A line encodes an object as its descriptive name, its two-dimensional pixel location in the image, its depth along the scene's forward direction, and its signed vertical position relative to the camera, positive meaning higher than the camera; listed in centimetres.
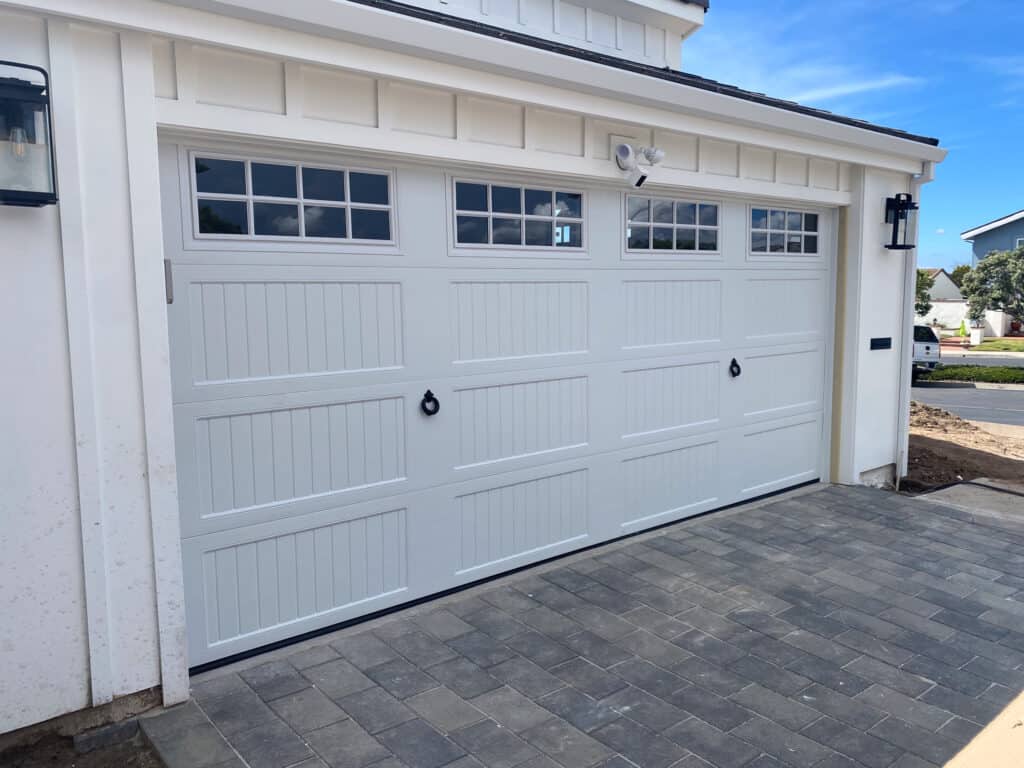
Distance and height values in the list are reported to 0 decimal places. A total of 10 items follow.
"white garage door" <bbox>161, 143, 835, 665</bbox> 337 -35
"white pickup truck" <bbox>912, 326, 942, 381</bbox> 1866 -113
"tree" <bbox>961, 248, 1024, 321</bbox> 2941 +102
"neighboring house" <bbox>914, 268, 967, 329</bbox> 3806 -24
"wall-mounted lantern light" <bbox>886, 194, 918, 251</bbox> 641 +82
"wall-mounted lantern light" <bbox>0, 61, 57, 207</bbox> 250 +62
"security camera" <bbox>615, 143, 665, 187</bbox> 456 +97
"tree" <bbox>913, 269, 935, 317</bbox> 3056 +65
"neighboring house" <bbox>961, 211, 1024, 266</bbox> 3453 +360
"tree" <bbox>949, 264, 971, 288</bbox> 4272 +213
